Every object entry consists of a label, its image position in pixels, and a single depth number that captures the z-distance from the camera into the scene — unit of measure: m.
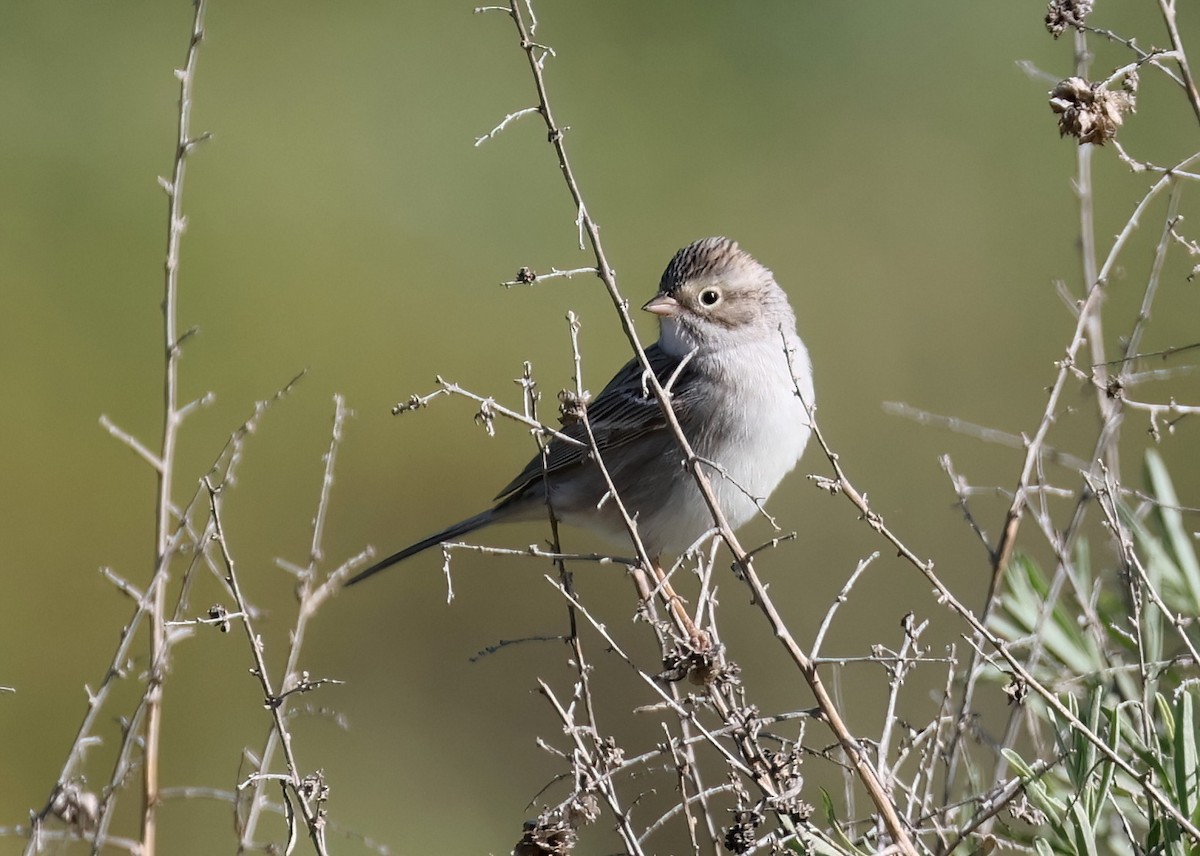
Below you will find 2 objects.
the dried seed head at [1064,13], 5.65
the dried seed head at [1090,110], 5.56
